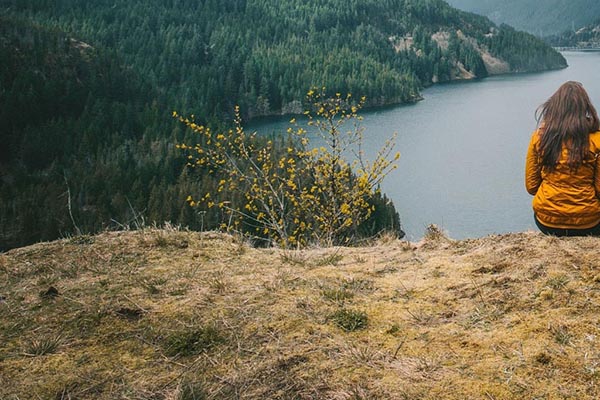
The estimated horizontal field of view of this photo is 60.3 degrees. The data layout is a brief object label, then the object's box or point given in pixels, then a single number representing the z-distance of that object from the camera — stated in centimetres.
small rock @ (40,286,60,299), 538
